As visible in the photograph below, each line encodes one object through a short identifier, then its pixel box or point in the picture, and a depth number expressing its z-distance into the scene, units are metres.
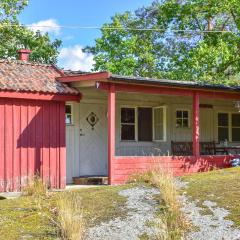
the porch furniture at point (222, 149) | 14.04
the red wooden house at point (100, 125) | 10.77
